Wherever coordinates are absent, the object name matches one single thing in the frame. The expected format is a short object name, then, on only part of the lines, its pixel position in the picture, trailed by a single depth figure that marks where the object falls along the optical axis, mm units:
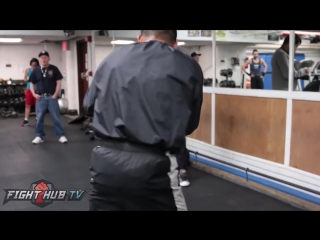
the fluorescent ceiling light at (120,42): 9438
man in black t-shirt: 6305
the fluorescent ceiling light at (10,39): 10413
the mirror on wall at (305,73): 3768
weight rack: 10789
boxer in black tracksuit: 1555
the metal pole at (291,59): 3766
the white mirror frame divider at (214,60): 5041
